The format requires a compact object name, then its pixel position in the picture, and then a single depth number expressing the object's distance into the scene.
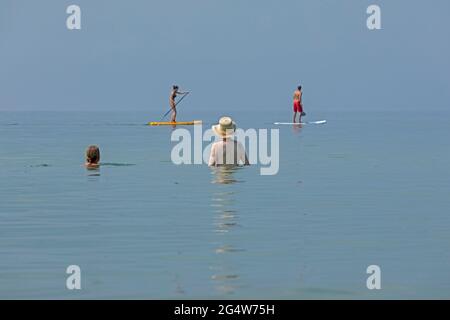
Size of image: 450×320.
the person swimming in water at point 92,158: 28.34
